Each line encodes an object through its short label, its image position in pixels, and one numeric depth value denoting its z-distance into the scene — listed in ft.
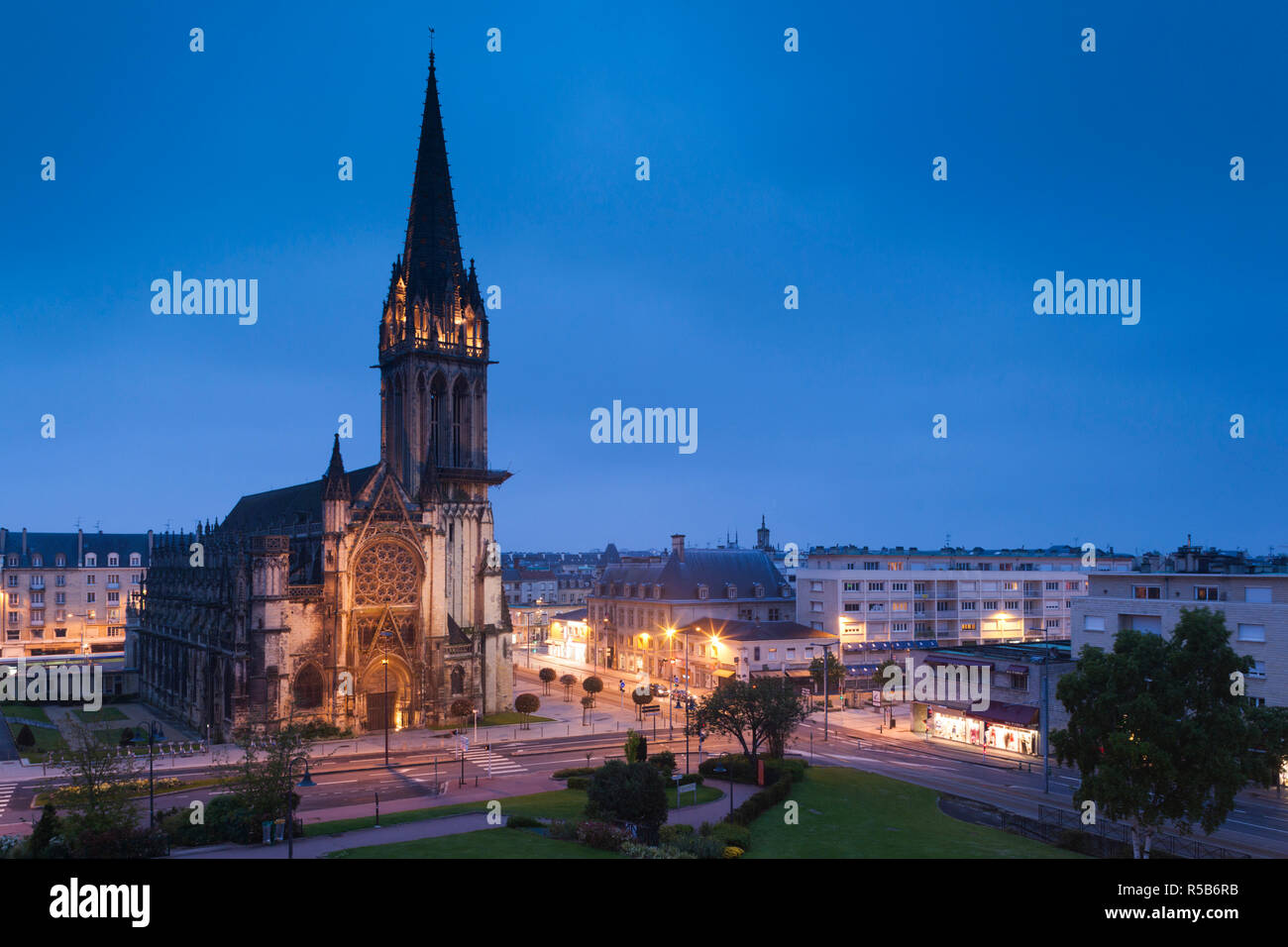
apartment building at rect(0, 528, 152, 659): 426.92
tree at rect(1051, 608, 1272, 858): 122.62
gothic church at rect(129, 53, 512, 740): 238.68
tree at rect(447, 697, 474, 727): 261.44
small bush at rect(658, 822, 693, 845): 124.26
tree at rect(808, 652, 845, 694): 287.07
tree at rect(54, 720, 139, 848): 119.03
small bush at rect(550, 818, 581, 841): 132.16
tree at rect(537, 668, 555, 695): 329.93
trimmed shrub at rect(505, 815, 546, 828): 140.87
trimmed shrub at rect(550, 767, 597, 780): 188.75
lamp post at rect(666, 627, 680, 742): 343.11
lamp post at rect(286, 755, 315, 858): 113.80
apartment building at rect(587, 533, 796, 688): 355.77
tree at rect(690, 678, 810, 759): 189.78
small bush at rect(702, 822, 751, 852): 130.00
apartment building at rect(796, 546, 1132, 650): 329.52
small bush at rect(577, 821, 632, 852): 126.31
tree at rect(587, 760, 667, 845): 132.77
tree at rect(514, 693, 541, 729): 262.26
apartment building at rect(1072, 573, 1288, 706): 183.11
